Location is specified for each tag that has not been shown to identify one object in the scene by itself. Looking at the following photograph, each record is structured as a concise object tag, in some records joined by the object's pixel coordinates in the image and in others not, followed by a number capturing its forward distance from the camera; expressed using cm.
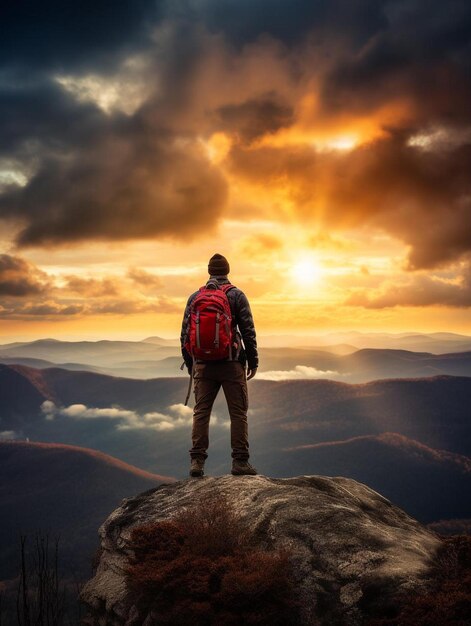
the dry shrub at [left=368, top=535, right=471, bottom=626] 410
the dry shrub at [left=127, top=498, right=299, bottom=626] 457
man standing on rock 762
